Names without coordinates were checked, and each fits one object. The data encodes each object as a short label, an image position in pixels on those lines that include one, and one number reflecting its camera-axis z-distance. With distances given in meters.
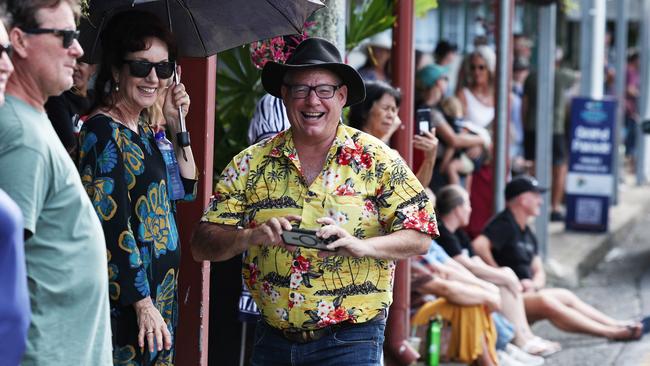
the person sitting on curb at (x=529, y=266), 14.11
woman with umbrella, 6.47
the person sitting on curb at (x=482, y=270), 13.09
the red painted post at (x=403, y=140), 11.08
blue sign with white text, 21.70
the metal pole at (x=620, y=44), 27.35
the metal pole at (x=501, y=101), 16.05
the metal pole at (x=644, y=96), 30.54
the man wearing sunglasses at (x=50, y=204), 4.93
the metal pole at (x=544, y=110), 18.33
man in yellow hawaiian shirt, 6.74
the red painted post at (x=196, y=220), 8.31
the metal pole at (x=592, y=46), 23.21
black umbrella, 7.90
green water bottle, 11.84
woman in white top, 17.97
